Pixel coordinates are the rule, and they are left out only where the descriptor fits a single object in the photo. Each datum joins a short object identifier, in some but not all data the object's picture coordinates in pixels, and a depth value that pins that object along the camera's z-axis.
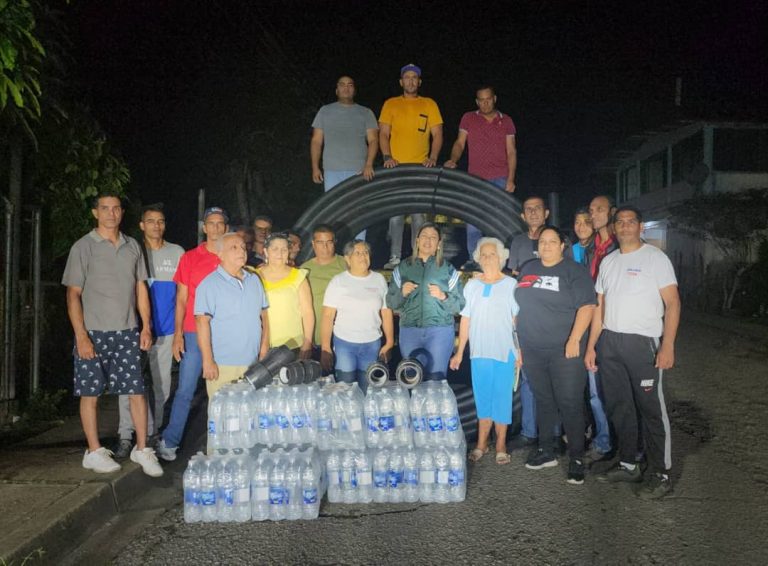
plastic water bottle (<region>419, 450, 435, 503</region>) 4.27
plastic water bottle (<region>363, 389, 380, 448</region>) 4.36
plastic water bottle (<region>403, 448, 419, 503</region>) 4.28
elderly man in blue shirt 4.60
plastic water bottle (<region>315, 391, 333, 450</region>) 4.33
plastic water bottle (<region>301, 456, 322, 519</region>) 4.05
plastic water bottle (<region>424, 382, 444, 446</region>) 4.32
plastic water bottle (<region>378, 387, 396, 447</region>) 4.34
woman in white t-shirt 5.15
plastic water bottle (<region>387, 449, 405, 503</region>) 4.28
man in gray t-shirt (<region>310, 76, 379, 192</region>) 6.89
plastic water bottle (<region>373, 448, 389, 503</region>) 4.28
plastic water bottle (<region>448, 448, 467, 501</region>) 4.28
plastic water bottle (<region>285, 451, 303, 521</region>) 4.06
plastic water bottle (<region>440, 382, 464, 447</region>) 4.33
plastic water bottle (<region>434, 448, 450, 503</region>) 4.27
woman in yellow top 4.98
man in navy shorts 4.47
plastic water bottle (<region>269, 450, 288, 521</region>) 4.05
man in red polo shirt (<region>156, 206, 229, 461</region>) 5.03
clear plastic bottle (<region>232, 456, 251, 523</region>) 4.04
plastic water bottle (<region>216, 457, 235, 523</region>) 4.02
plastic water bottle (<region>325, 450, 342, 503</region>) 4.29
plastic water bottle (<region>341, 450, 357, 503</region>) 4.27
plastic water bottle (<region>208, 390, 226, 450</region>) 4.28
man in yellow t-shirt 6.91
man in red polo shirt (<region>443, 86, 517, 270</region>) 6.96
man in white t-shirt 4.50
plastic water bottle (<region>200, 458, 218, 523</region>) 4.03
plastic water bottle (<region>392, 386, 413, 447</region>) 4.39
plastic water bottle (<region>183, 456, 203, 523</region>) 4.03
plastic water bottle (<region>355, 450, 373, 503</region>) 4.26
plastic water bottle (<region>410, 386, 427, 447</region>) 4.37
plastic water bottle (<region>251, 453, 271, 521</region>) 4.05
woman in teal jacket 5.33
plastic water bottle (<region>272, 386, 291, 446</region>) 4.31
